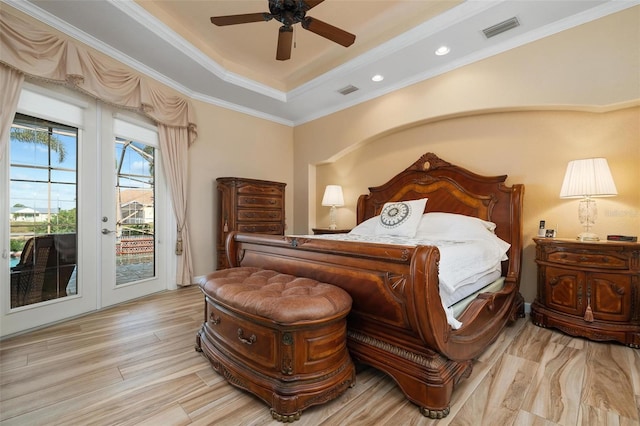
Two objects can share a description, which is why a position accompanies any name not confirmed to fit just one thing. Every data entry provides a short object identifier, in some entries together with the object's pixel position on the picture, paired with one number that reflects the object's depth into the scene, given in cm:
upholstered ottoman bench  147
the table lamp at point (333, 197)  456
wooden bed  145
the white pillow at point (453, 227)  279
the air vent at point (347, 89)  402
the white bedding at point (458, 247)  177
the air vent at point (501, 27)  269
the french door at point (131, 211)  320
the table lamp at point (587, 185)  236
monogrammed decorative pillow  306
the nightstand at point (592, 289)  220
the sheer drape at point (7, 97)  227
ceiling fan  218
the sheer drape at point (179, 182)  380
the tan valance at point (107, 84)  231
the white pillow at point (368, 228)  353
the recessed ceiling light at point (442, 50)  307
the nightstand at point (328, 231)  441
